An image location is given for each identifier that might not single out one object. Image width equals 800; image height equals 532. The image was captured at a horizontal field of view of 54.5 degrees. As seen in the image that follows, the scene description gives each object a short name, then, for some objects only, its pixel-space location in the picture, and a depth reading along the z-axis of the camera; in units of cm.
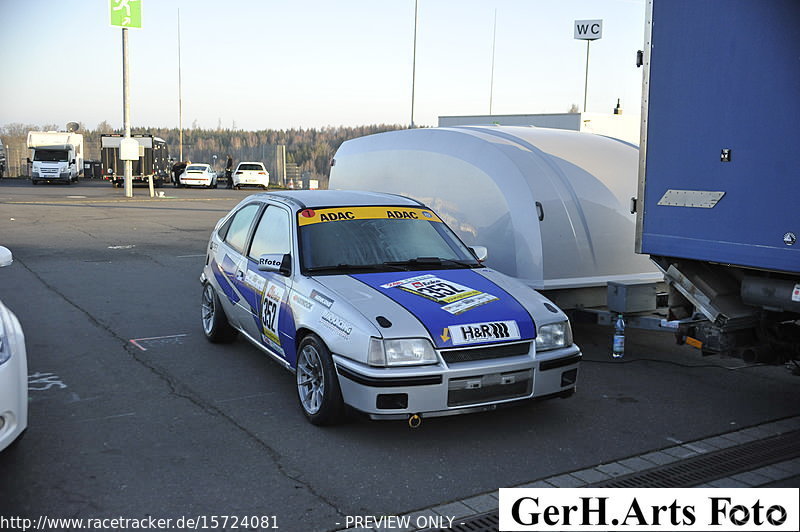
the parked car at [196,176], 4150
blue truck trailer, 490
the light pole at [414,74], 3431
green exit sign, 2950
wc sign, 2612
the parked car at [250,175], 4125
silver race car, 488
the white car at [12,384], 404
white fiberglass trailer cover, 737
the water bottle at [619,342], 696
